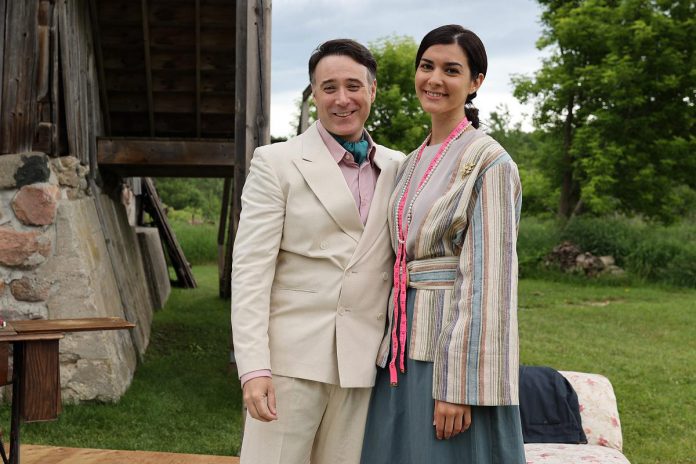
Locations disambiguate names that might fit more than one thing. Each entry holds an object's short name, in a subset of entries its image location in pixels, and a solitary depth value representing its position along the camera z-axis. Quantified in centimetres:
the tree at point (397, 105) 2611
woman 189
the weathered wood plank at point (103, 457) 401
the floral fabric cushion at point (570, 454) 328
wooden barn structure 478
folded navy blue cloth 363
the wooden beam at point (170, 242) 1138
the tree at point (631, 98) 1720
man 215
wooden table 305
